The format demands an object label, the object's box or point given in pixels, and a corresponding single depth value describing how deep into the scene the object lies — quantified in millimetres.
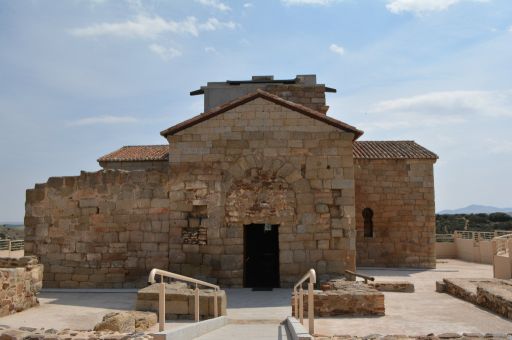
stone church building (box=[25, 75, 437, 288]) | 14477
